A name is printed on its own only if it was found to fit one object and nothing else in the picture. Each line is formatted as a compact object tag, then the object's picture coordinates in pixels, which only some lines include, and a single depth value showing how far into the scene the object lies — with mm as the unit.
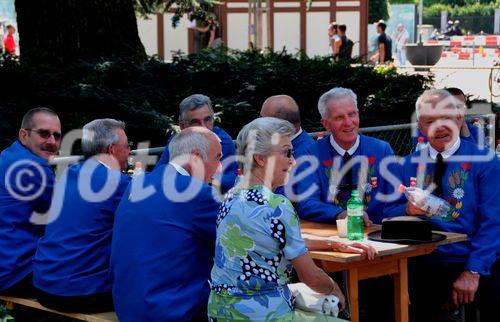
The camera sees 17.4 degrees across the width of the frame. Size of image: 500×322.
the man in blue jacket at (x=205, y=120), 12715
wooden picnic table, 8855
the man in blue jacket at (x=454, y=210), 9840
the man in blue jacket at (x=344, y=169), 10655
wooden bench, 9122
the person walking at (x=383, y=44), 50992
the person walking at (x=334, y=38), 46117
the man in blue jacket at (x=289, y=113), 12123
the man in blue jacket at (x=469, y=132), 12423
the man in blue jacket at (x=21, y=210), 10061
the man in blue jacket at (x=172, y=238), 8242
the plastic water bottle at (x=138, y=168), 11405
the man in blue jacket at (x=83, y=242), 9331
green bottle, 9409
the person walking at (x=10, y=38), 41641
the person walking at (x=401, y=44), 60617
